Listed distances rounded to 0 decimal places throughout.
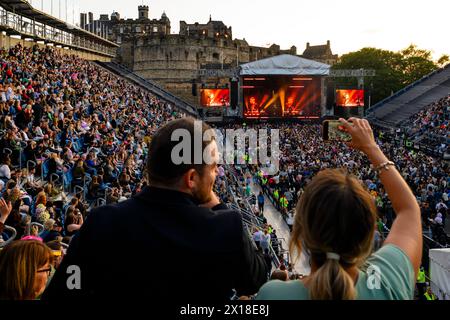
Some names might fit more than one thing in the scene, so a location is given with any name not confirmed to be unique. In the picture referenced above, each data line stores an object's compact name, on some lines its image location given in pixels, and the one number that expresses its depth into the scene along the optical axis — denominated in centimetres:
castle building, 6859
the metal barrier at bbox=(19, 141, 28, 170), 1001
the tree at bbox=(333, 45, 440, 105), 6694
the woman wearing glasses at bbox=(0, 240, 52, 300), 206
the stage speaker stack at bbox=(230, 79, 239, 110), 4334
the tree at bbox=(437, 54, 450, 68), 7394
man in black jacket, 183
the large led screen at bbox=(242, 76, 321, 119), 4356
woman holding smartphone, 154
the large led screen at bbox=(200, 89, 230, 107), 4419
